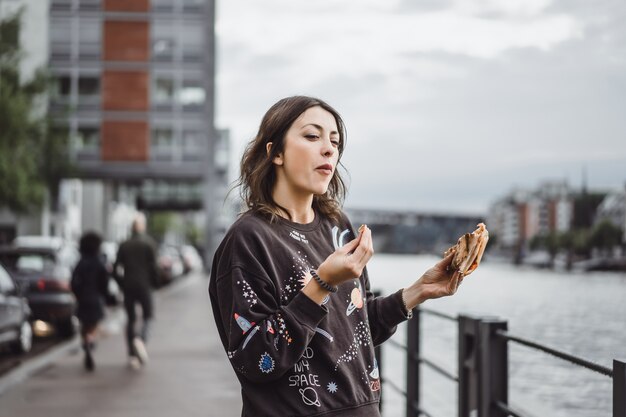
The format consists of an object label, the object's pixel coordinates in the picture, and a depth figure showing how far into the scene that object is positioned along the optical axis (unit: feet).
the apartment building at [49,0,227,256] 160.15
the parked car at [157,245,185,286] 121.58
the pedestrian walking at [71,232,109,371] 37.55
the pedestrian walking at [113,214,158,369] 38.14
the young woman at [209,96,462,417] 7.47
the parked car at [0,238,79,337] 50.65
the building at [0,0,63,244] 160.17
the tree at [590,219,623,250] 458.91
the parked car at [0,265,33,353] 39.45
